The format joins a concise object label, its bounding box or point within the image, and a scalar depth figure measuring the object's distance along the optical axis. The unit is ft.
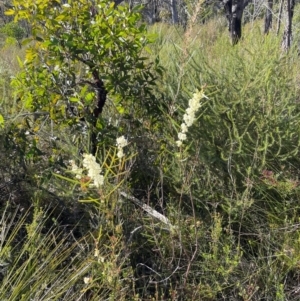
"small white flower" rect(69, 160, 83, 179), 4.58
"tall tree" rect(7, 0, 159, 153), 7.44
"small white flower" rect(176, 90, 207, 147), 4.75
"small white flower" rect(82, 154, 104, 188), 4.24
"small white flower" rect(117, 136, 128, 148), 4.60
